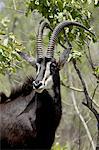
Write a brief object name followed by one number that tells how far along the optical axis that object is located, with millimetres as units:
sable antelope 12953
